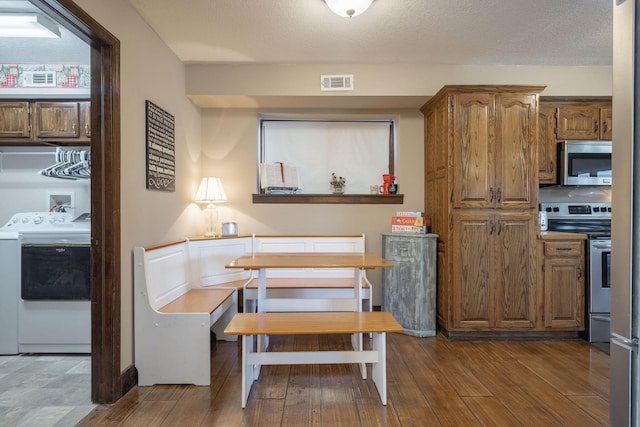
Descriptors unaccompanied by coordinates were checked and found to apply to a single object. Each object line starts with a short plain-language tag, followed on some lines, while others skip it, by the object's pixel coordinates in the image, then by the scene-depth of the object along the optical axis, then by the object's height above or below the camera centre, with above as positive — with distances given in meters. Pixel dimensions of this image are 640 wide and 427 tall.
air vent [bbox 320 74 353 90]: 3.28 +1.25
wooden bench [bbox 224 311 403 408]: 1.99 -0.70
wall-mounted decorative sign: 2.54 +0.50
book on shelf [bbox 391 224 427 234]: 3.32 -0.18
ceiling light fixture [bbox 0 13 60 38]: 2.28 +1.31
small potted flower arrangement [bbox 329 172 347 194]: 3.82 +0.32
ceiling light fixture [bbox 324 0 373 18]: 2.21 +1.35
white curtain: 3.91 +0.73
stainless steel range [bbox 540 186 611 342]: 3.58 +0.03
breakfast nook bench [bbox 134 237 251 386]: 2.27 -0.79
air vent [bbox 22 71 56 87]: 2.95 +1.16
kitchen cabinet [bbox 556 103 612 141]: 3.42 +0.90
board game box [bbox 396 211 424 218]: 3.37 -0.03
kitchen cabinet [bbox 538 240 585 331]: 3.09 -0.70
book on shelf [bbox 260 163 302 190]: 3.72 +0.38
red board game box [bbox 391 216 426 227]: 3.32 -0.09
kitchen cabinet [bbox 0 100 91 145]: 2.91 +0.77
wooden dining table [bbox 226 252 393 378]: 2.32 -0.38
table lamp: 3.45 +0.19
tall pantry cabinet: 3.05 +0.05
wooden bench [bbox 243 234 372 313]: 2.98 -0.67
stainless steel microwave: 3.34 +0.49
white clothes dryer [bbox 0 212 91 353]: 2.71 -0.62
